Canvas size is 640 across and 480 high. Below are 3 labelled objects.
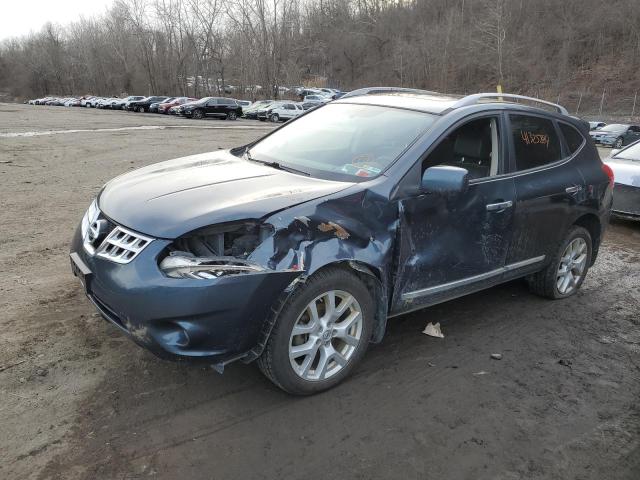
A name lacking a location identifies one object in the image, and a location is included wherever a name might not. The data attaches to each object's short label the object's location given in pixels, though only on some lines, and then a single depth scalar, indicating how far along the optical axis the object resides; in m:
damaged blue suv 2.68
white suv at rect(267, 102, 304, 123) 35.75
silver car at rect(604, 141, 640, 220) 7.73
